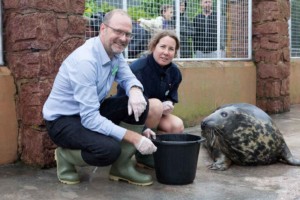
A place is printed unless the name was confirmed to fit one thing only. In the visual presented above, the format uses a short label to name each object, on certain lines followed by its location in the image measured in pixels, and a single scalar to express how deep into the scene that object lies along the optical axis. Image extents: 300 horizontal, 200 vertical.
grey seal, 4.12
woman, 3.90
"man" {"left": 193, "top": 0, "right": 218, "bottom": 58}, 6.57
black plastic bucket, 3.34
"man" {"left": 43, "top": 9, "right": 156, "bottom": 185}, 3.19
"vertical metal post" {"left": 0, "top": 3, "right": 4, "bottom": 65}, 4.10
